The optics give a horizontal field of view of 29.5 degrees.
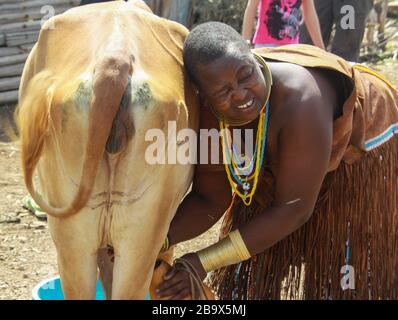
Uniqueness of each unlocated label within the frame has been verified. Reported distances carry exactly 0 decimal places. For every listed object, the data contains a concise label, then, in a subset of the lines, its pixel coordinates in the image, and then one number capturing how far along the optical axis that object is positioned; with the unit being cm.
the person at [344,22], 630
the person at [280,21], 536
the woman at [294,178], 246
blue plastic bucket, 332
